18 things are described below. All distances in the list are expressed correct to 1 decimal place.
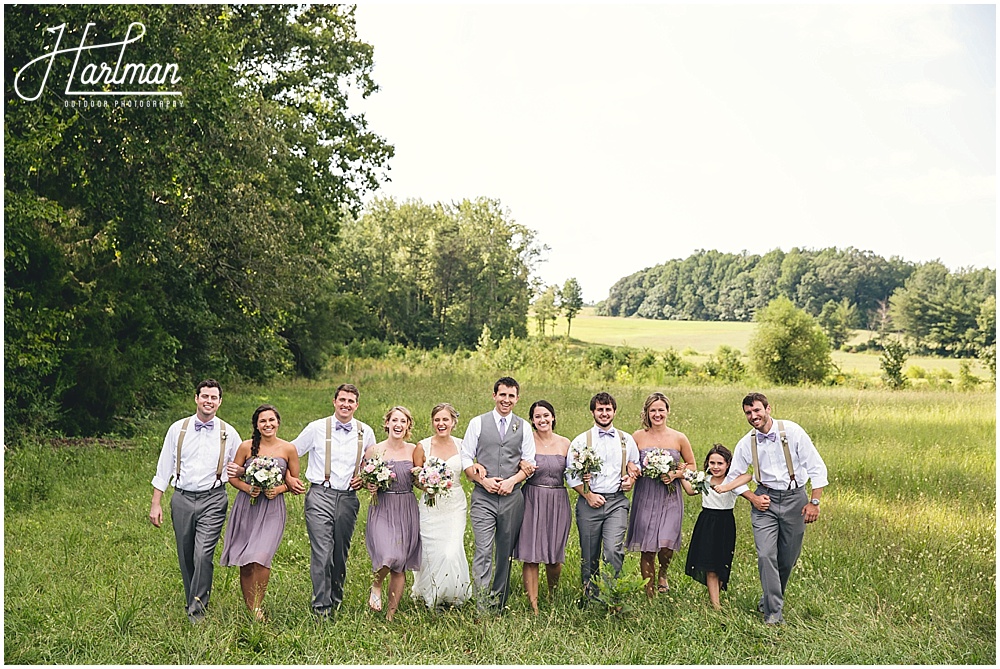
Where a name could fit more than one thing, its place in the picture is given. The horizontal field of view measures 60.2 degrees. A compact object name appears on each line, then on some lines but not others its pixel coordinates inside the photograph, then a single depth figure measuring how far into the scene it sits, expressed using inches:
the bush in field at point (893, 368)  1430.9
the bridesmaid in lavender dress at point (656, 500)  283.0
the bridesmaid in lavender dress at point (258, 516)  257.8
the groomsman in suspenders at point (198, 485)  261.4
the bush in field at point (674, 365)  1489.9
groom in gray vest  271.9
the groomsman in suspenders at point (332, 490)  265.3
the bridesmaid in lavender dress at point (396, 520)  266.4
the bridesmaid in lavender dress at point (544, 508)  276.2
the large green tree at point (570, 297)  2252.7
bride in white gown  272.2
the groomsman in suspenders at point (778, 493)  268.8
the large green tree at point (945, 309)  2034.9
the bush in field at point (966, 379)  1403.7
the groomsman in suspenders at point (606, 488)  277.6
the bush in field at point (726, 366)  1557.6
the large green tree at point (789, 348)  1701.5
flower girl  280.2
